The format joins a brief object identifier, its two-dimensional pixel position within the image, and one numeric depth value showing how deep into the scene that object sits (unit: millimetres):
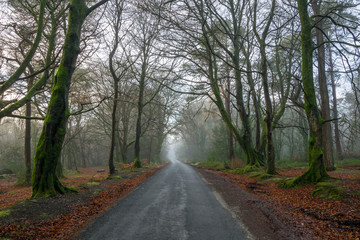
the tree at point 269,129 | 10773
